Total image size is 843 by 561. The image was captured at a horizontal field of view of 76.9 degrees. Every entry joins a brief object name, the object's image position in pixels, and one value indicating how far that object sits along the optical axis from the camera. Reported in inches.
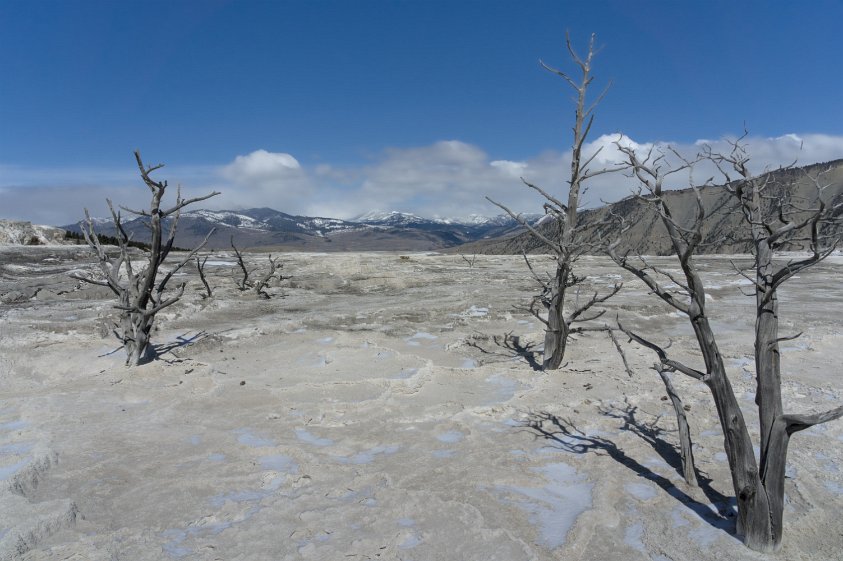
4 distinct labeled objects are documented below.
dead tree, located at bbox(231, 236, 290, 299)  713.2
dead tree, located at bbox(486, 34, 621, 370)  342.6
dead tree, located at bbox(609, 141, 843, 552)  152.3
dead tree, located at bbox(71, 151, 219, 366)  354.3
